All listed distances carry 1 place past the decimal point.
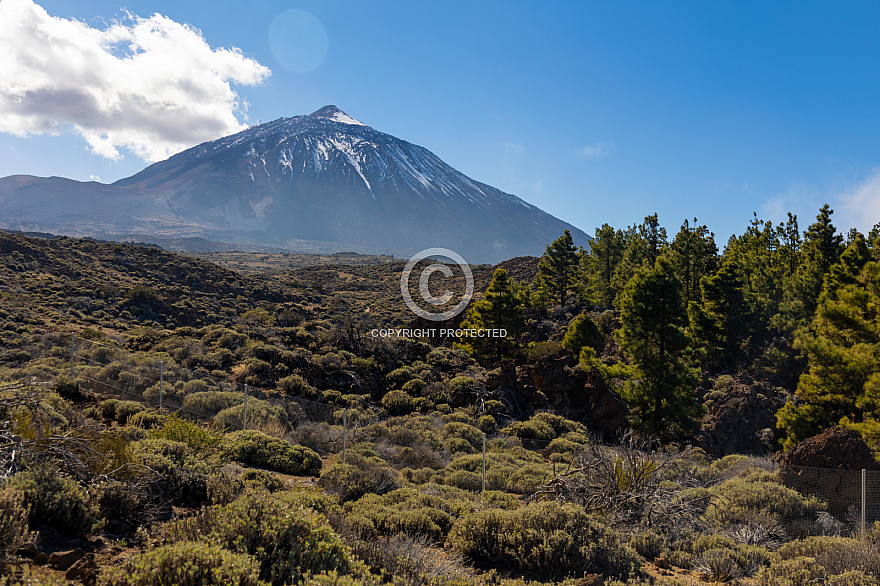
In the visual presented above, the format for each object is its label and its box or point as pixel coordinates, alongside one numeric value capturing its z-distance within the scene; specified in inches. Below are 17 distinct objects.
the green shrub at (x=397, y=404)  669.3
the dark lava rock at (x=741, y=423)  762.8
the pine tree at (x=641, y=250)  1353.3
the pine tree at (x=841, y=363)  594.2
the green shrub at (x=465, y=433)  524.8
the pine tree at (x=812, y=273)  1017.5
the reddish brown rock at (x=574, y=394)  701.9
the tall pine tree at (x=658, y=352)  722.2
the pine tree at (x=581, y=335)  1019.3
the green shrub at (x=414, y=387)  722.2
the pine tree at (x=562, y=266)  1593.3
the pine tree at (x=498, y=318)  992.2
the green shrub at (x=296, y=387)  625.0
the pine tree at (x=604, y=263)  1482.5
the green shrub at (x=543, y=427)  590.2
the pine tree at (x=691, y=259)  1305.4
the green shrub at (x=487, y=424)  615.5
